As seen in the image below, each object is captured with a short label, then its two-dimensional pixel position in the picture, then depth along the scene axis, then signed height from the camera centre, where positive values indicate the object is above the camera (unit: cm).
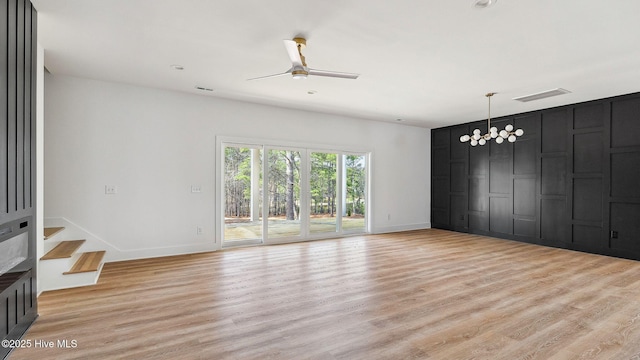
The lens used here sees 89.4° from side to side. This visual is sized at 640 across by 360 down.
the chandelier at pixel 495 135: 530 +79
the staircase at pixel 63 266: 368 -106
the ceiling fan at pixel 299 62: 314 +122
